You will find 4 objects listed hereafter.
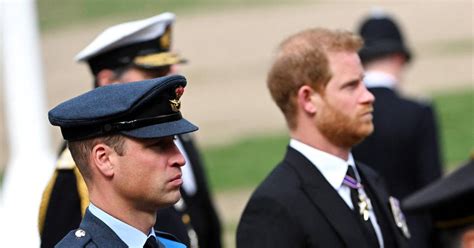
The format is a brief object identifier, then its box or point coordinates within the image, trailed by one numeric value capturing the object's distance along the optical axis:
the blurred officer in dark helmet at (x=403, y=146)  14.14
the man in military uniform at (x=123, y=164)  7.83
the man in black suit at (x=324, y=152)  9.52
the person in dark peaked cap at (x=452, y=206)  7.60
